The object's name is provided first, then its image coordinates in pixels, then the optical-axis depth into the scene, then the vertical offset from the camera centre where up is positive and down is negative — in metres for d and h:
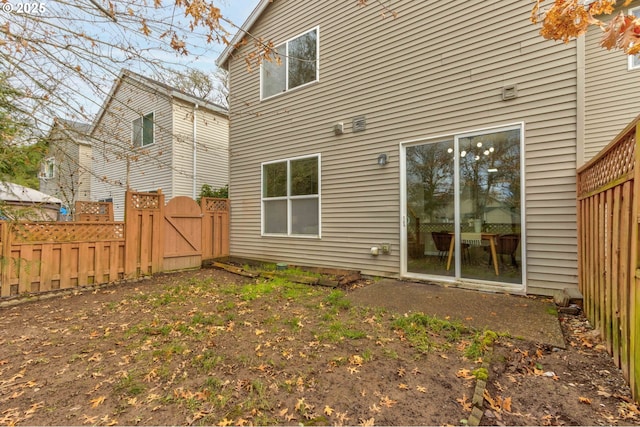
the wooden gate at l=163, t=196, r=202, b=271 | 6.77 -0.40
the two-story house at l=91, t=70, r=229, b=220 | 10.63 +2.54
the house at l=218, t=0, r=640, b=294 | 4.03 +1.37
